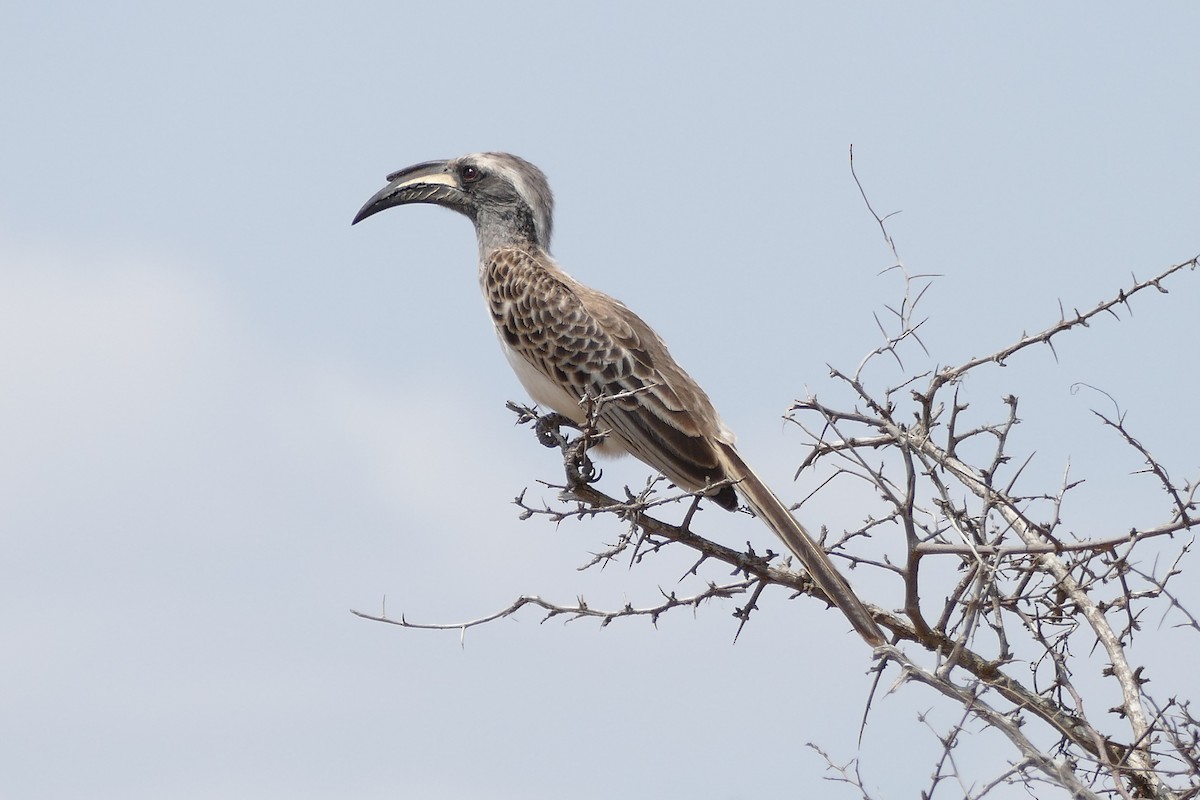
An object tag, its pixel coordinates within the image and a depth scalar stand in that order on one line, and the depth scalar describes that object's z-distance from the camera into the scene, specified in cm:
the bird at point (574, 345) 1348
